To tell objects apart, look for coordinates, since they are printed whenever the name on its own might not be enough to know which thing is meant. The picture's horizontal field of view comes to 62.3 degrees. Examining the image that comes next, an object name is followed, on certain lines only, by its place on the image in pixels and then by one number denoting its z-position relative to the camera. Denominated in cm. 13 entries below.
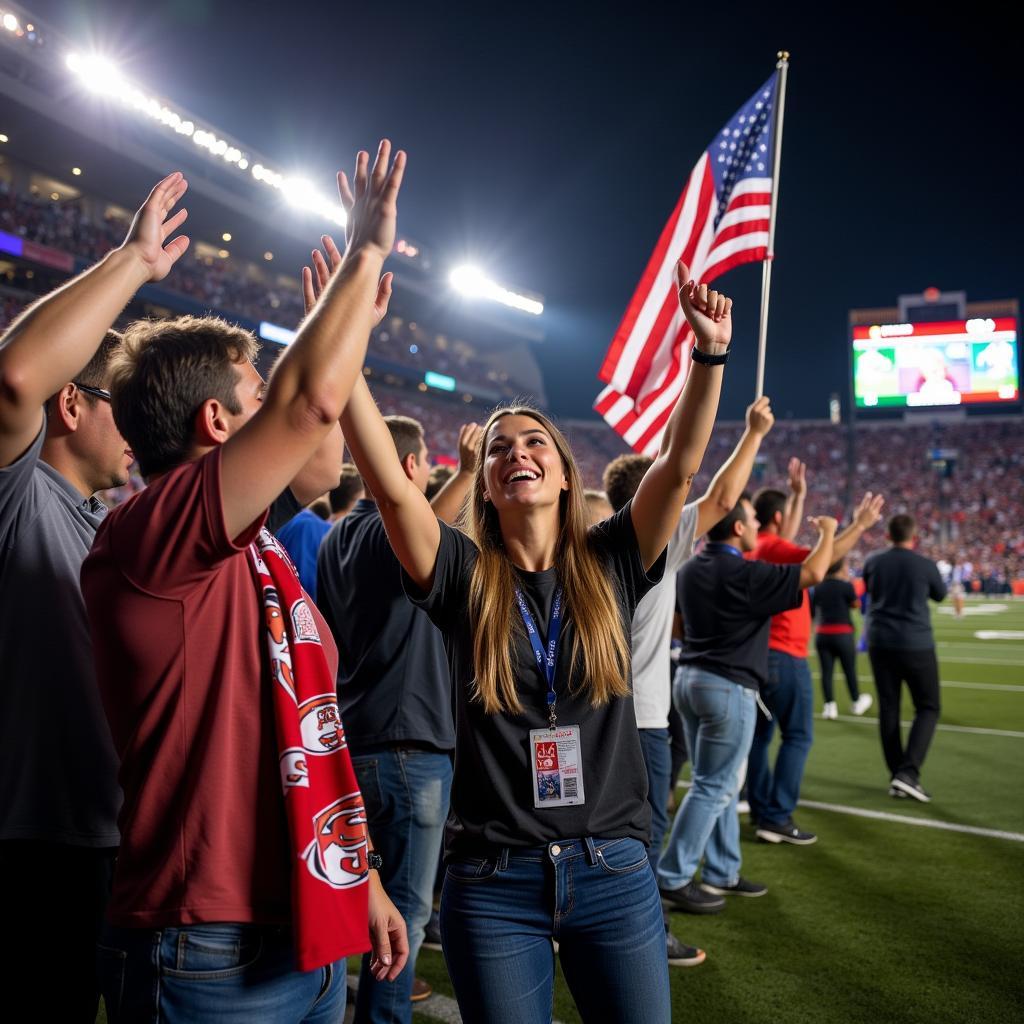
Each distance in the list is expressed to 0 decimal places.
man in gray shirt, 200
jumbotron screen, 3538
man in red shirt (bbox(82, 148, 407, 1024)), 150
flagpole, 526
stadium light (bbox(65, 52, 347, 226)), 3134
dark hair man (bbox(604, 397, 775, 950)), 413
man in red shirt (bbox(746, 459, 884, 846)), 639
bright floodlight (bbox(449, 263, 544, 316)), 5459
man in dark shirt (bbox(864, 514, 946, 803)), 739
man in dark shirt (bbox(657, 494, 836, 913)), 500
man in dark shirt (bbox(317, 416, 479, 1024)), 325
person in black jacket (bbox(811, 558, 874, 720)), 1077
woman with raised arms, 211
